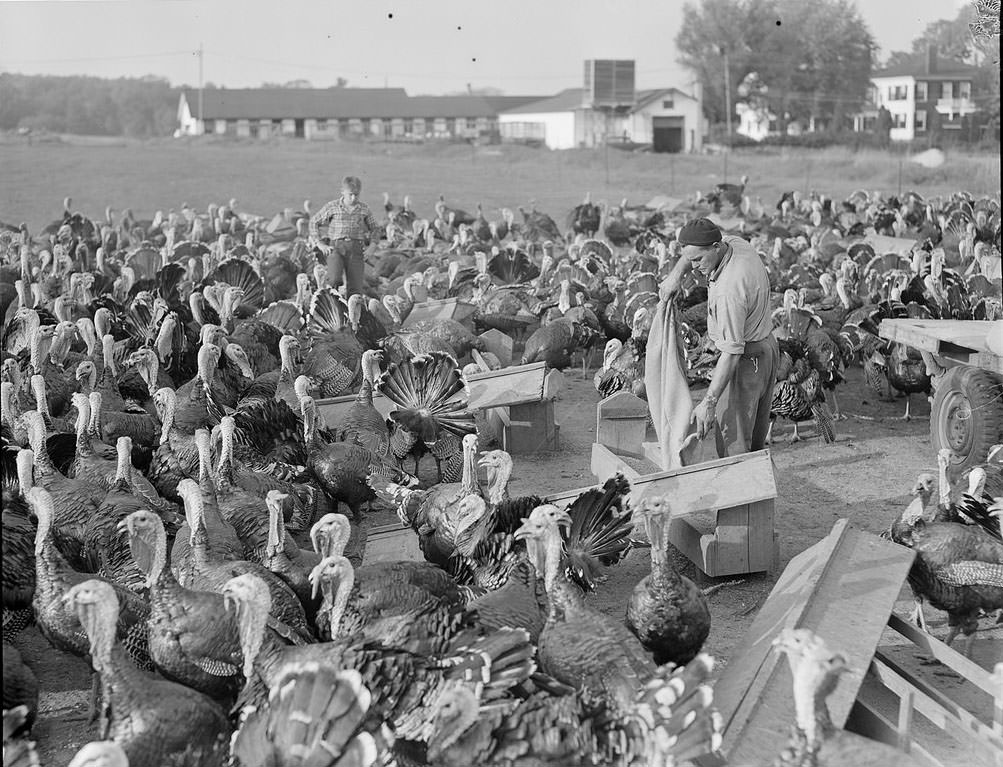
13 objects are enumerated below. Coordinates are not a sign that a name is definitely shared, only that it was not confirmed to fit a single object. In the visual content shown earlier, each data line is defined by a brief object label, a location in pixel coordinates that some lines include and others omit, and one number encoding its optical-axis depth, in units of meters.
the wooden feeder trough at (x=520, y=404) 9.48
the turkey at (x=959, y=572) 5.67
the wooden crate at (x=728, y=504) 6.54
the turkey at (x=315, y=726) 3.87
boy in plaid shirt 13.76
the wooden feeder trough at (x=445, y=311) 12.85
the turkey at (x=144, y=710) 4.32
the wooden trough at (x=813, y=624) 4.44
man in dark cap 6.68
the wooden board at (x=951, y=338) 8.28
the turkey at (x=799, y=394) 9.73
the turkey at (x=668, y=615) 5.34
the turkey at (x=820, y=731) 3.87
